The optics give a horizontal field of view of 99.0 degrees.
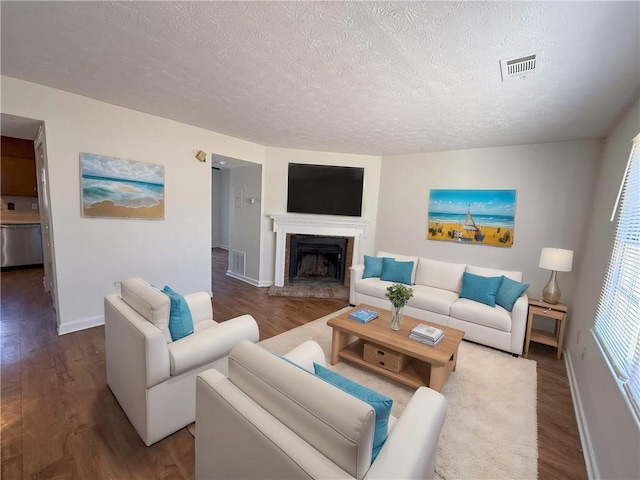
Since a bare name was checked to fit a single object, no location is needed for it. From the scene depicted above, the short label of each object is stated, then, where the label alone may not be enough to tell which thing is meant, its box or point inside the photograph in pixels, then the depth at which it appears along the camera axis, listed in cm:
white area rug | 168
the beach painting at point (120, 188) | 301
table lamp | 310
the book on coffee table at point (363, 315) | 277
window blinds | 147
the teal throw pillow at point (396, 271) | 410
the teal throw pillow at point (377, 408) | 101
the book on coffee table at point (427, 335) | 236
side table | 305
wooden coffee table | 220
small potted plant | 261
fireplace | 499
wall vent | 548
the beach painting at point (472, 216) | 389
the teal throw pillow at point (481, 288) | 338
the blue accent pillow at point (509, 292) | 322
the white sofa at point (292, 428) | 88
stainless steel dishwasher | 504
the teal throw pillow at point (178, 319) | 182
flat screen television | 496
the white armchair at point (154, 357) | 160
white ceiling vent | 174
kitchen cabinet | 500
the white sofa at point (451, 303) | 306
